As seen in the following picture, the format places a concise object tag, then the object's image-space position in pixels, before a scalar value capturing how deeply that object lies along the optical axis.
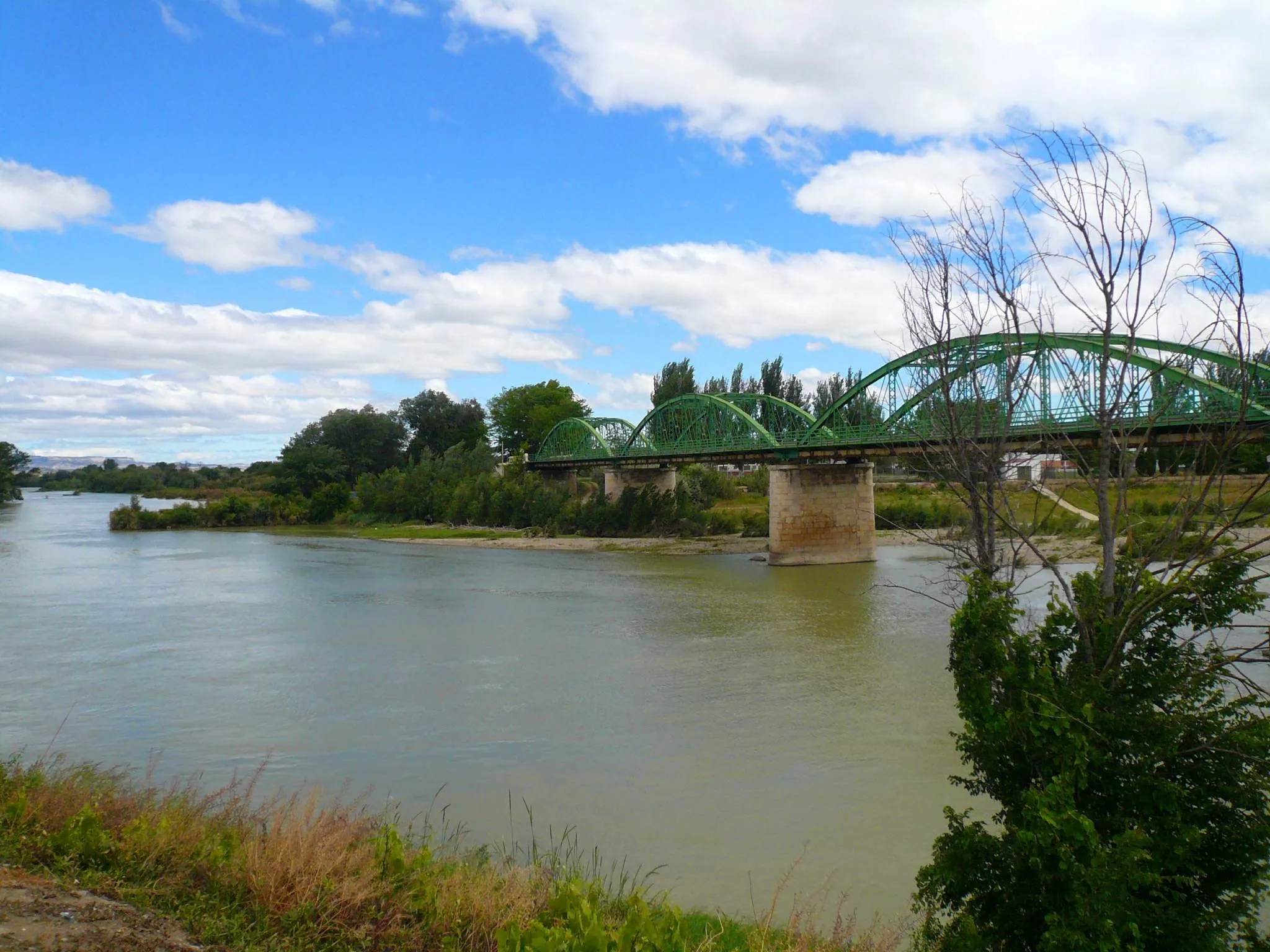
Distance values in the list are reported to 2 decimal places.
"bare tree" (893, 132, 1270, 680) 4.99
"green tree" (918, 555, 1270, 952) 4.49
